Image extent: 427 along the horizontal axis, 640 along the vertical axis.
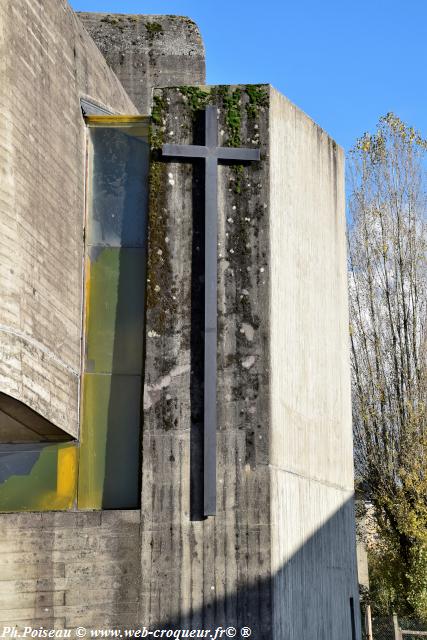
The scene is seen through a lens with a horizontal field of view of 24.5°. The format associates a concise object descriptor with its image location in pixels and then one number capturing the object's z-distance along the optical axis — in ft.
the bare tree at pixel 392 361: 64.18
